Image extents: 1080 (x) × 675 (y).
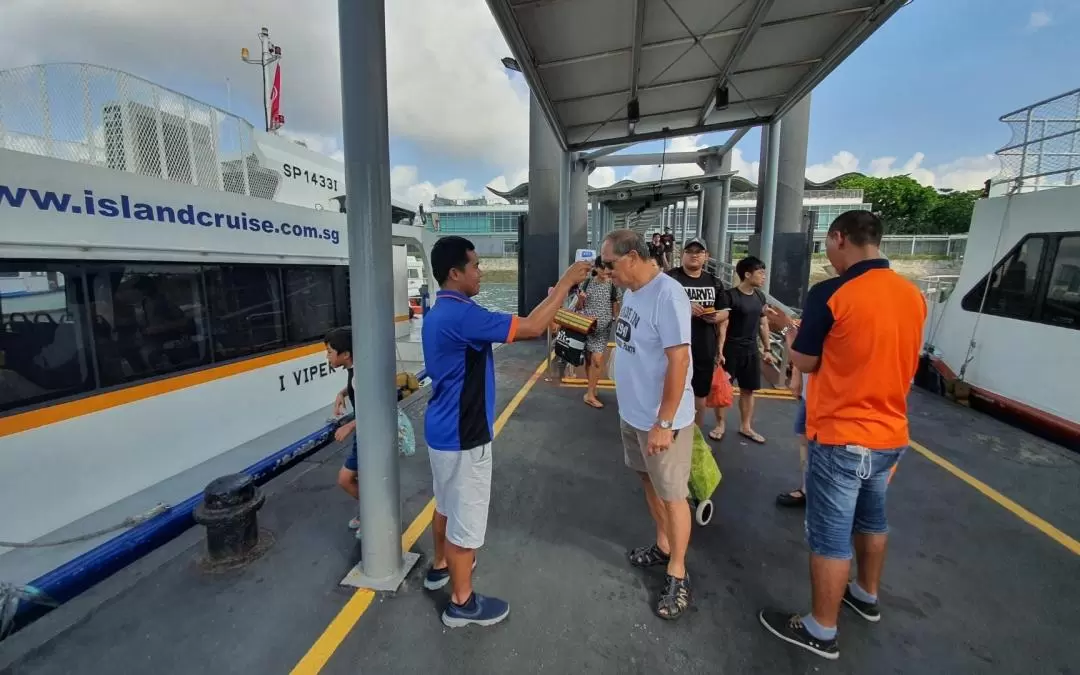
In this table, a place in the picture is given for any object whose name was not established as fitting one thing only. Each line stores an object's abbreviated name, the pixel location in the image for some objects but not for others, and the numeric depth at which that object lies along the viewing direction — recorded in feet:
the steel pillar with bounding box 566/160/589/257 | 36.60
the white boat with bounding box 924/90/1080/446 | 15.87
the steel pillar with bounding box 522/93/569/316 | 40.70
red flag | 26.17
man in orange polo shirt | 6.02
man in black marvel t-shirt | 12.97
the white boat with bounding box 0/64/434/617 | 9.70
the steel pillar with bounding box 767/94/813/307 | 37.29
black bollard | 8.32
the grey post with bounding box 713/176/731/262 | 34.35
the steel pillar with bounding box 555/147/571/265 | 22.29
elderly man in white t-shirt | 7.02
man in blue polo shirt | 6.55
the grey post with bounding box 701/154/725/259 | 43.98
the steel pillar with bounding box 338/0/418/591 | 6.98
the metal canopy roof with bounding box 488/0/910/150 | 12.89
